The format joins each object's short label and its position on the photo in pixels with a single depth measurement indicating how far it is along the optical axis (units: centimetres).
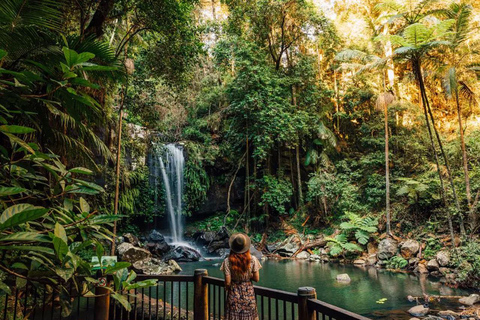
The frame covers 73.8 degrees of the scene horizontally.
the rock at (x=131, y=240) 1252
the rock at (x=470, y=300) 681
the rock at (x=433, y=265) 995
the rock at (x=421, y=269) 1020
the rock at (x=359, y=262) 1217
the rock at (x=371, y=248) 1264
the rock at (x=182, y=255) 1317
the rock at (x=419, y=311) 623
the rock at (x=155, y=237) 1433
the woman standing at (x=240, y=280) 317
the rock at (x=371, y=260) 1199
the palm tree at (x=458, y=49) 967
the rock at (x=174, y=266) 1052
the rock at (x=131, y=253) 1058
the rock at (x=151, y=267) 987
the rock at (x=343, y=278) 930
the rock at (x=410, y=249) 1120
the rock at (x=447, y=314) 611
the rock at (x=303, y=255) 1409
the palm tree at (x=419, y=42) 920
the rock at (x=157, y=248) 1328
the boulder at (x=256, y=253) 1382
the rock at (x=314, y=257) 1358
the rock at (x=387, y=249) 1162
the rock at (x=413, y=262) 1075
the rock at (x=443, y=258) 978
